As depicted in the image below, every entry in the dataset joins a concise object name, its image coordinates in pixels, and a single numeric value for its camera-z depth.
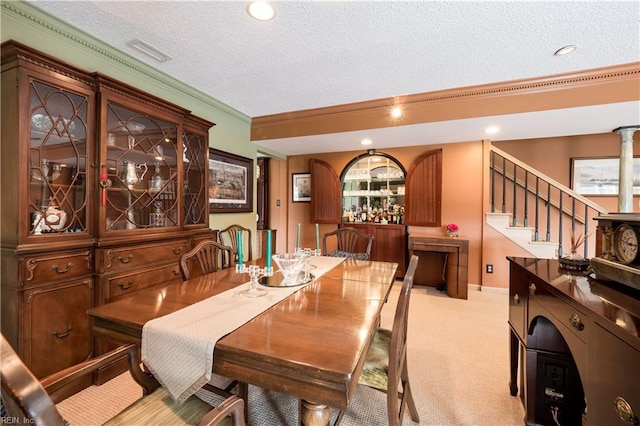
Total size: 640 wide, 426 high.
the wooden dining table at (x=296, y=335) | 0.80
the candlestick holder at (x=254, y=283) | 1.42
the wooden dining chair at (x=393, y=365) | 1.11
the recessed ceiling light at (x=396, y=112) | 3.19
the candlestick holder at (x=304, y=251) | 1.93
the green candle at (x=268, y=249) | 1.47
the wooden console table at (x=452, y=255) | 3.66
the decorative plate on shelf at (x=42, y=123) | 1.63
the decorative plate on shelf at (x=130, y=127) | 2.06
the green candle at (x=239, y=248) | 1.40
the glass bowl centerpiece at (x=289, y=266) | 1.67
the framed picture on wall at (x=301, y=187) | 5.14
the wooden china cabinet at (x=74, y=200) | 1.55
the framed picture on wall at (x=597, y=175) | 4.15
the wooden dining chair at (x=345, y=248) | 2.95
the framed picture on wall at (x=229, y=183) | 3.27
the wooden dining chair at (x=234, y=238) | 3.38
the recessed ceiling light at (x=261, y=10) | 1.68
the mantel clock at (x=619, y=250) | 1.01
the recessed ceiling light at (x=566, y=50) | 2.12
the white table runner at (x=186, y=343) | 0.92
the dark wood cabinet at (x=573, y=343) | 0.78
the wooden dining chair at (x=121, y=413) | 0.49
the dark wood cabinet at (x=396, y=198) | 4.11
